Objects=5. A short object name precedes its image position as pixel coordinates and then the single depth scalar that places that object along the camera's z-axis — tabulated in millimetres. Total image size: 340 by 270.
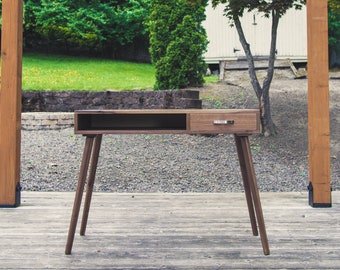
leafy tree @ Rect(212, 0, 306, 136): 6852
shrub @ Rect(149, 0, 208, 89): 8500
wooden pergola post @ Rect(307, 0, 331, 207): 3539
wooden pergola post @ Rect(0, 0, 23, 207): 3518
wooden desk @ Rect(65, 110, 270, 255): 2355
